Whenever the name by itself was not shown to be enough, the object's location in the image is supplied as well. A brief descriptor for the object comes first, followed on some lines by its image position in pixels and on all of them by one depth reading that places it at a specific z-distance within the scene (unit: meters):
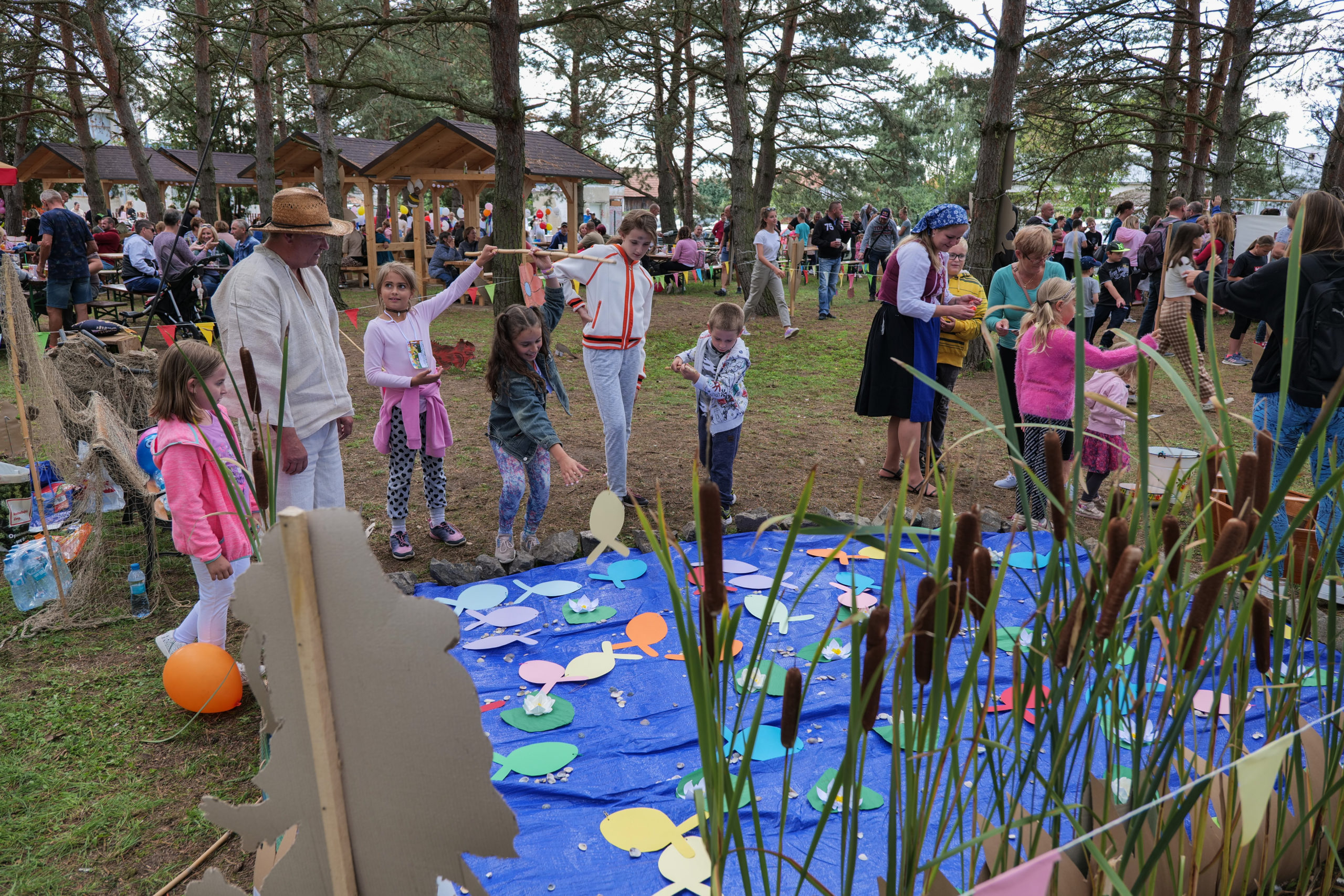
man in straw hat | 2.64
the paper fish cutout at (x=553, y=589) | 3.70
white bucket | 4.19
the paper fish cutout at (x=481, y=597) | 3.56
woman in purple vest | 4.41
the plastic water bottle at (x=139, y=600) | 3.50
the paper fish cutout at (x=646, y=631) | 3.29
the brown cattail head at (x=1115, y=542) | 0.77
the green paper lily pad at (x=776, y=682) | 2.81
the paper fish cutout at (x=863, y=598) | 3.41
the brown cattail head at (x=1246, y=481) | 0.80
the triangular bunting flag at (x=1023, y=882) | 0.78
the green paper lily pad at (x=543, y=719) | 2.77
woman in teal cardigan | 4.59
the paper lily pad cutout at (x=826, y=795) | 2.35
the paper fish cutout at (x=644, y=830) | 2.20
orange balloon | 2.73
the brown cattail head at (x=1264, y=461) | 0.80
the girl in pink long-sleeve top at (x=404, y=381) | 3.91
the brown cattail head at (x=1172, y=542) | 0.84
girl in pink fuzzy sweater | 4.12
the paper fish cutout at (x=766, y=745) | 2.60
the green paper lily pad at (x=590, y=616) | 3.46
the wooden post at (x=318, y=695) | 0.80
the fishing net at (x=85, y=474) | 3.39
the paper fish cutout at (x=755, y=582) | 3.73
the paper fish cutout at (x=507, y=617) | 3.43
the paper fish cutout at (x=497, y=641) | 3.25
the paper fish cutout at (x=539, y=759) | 2.53
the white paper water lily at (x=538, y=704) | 2.82
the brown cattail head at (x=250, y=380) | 1.03
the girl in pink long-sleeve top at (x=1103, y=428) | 4.22
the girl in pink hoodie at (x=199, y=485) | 2.73
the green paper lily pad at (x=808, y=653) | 3.11
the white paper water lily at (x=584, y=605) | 3.54
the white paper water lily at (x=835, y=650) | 3.12
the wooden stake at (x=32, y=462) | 3.25
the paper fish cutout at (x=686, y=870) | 2.03
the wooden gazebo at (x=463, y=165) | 14.88
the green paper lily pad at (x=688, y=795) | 2.34
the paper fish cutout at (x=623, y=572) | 3.86
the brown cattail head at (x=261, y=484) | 1.07
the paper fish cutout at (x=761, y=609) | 3.42
